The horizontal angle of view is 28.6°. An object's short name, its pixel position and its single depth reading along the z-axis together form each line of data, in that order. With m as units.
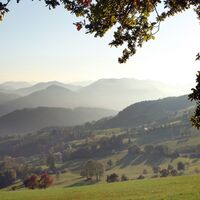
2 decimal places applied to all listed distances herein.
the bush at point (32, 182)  167.38
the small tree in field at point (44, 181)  170.62
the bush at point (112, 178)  184.50
